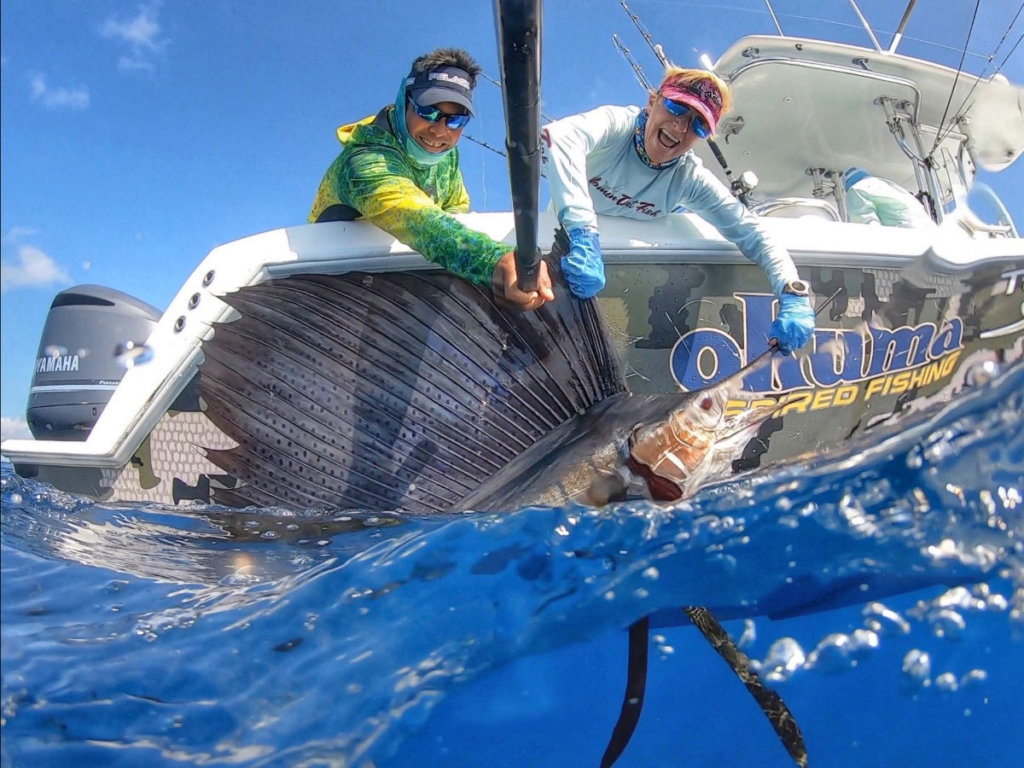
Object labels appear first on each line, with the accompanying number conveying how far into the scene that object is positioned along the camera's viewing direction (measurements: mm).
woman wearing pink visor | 2328
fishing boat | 2084
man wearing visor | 2078
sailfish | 2047
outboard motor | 2920
